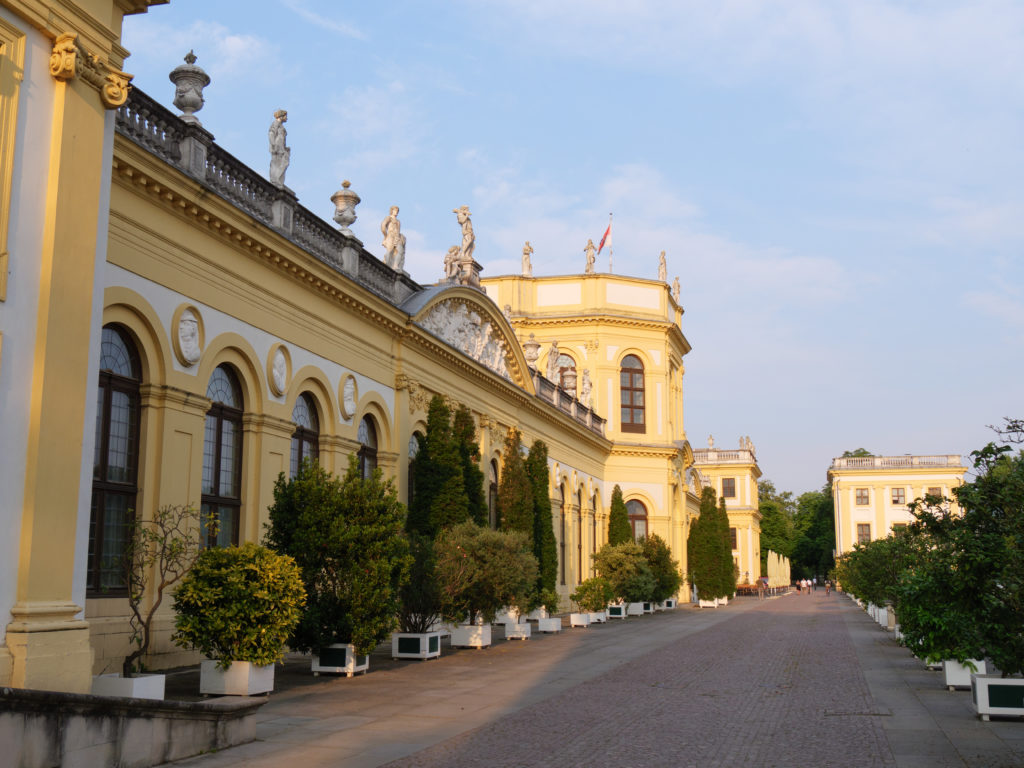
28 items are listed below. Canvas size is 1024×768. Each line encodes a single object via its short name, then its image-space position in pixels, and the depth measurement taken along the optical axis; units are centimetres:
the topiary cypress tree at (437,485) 2442
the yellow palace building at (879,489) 8850
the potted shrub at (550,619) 2697
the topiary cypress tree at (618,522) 4488
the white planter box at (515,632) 2536
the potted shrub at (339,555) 1529
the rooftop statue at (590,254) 5016
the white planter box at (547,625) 2820
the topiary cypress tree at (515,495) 3070
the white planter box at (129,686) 1006
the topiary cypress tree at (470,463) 2603
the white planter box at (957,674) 1460
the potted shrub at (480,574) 2039
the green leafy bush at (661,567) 4038
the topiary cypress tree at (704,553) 5164
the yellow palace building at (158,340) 947
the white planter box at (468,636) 2197
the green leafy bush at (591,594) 3259
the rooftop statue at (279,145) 1941
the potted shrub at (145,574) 1012
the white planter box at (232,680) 1238
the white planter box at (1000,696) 1179
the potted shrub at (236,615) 1220
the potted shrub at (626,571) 3666
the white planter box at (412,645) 1873
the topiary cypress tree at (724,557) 5319
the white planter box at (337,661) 1567
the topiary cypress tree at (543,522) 3312
